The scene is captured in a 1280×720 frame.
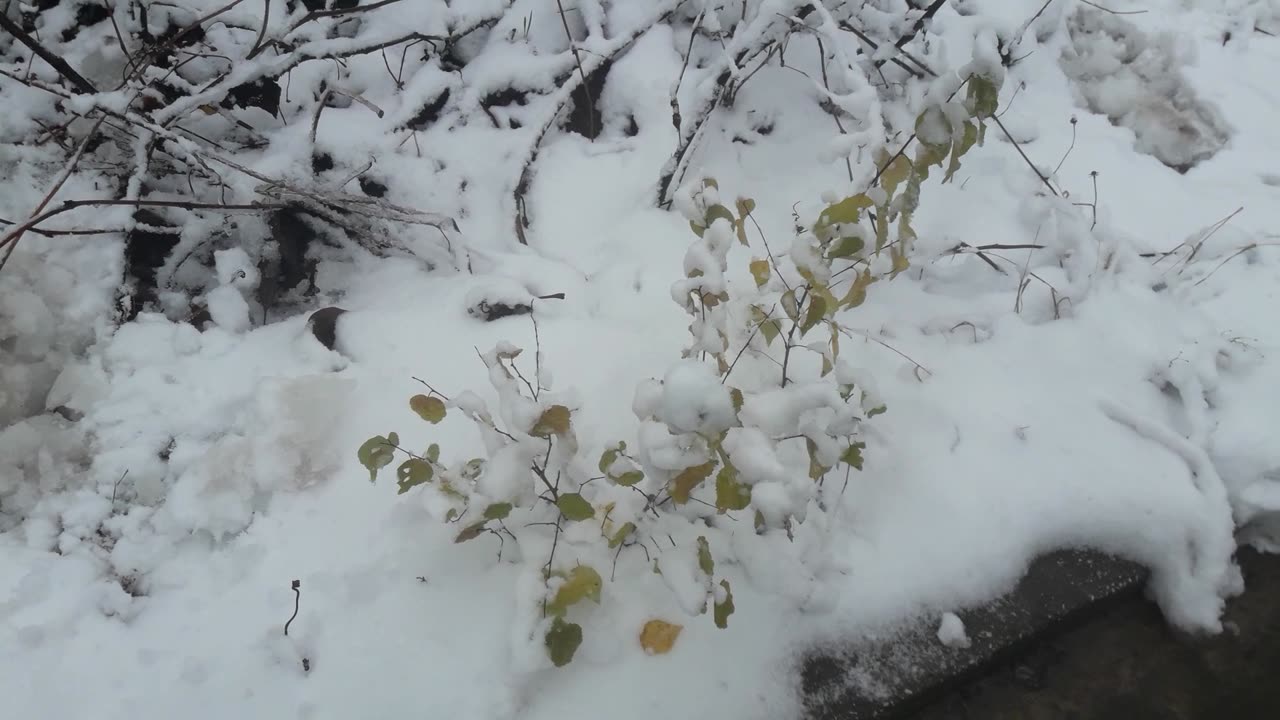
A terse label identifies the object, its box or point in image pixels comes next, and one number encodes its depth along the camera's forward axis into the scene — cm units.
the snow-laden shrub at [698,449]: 90
